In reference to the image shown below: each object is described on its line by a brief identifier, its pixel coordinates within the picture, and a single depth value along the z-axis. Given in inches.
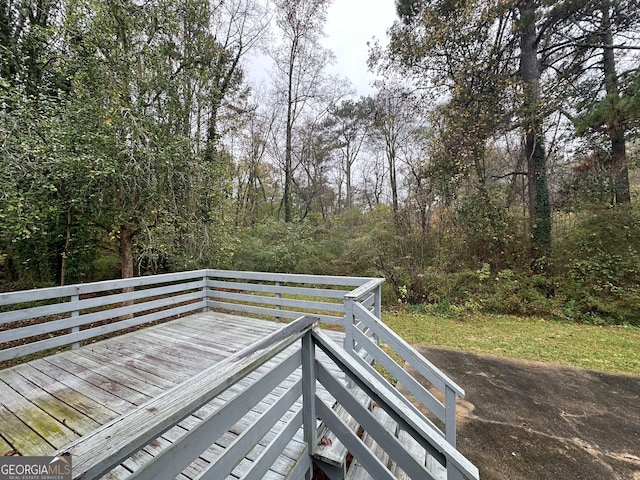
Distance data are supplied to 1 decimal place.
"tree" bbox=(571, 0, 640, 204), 211.3
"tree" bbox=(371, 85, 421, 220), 331.0
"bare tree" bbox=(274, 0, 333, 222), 355.9
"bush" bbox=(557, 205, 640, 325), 198.1
